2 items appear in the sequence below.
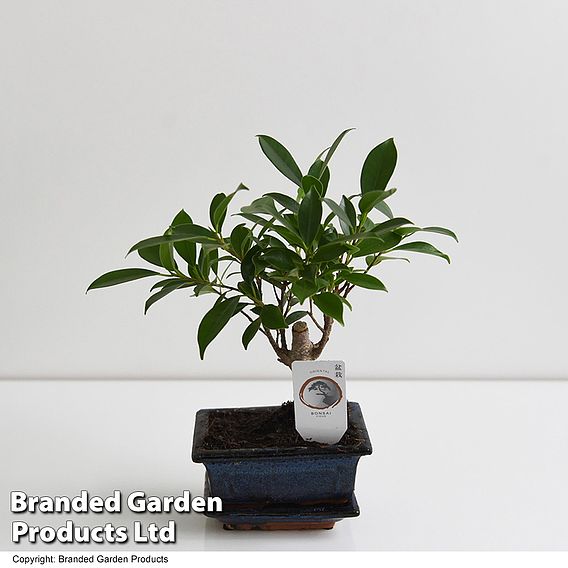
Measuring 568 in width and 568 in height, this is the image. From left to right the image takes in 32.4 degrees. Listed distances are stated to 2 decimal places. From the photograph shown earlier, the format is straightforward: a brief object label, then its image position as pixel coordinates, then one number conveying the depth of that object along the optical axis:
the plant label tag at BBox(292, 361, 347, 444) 1.65
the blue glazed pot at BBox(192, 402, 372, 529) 1.64
